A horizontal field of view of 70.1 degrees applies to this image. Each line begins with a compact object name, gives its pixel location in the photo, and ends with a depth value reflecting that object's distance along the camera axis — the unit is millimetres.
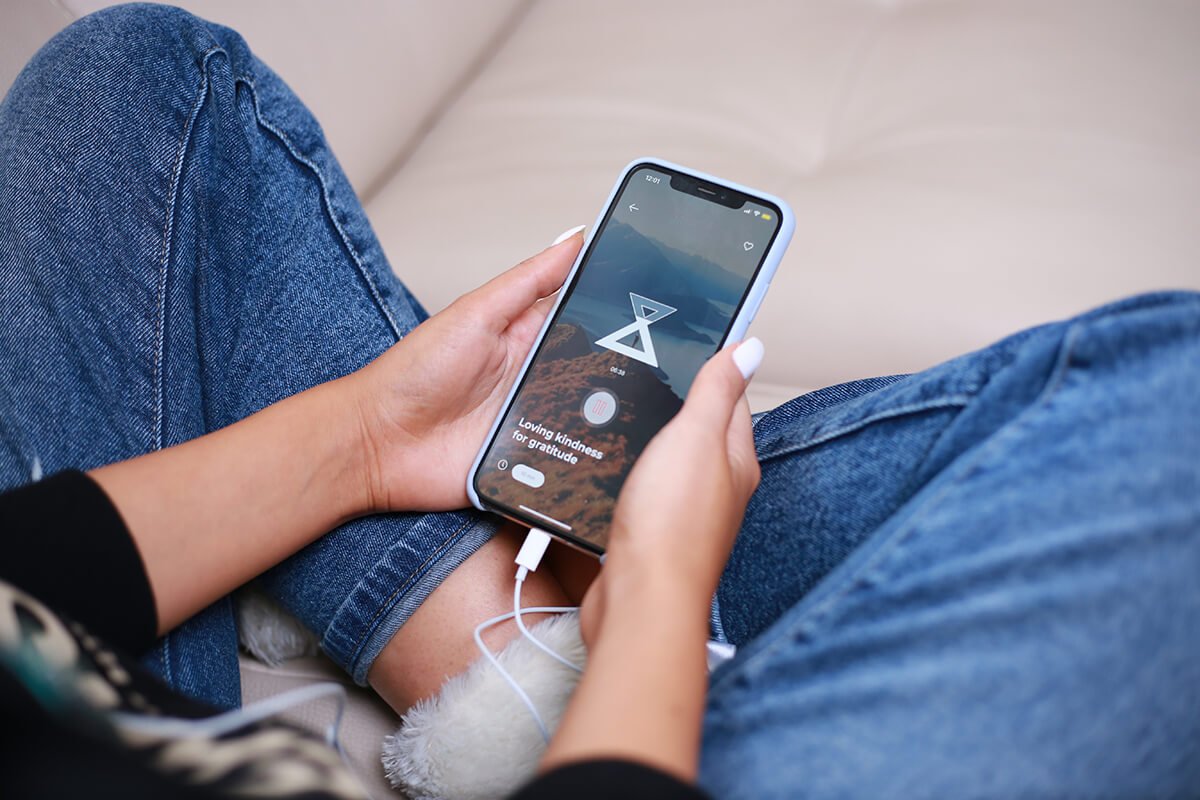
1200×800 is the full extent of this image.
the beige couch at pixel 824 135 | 864
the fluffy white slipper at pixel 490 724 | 559
